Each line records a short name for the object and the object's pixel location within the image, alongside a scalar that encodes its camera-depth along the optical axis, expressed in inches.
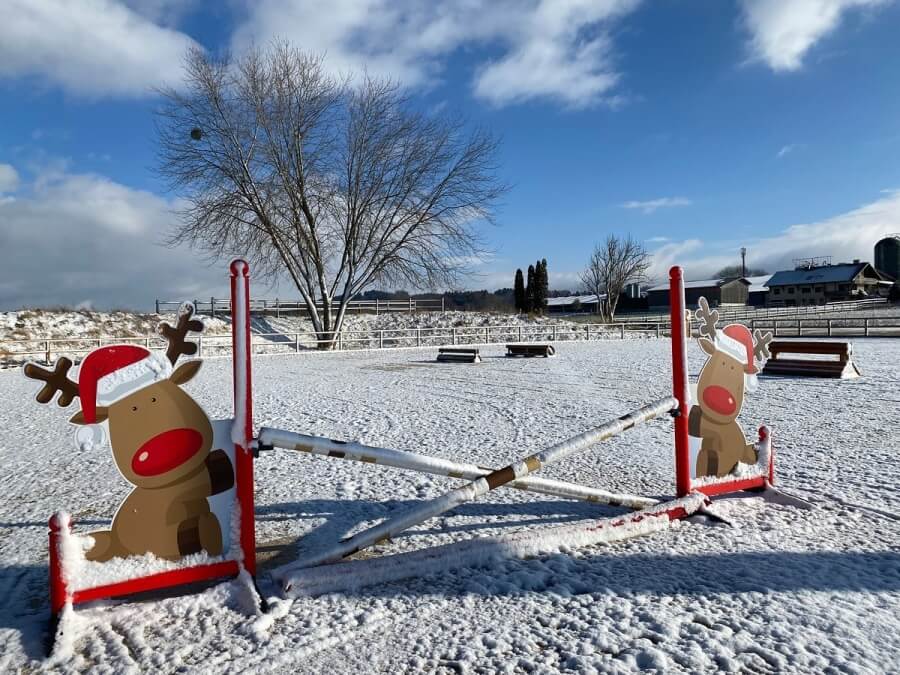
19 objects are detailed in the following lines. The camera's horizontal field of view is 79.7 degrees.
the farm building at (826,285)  2416.3
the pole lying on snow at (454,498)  117.1
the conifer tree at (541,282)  2311.8
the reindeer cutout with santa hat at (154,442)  104.0
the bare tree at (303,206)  946.7
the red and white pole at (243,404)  110.0
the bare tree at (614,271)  2091.5
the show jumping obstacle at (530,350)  729.6
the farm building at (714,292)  2472.9
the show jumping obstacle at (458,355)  680.4
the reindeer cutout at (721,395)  157.2
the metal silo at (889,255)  2914.9
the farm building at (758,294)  2734.3
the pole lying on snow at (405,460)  112.8
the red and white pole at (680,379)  147.6
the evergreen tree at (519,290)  2367.1
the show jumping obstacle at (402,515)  108.6
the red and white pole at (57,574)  97.0
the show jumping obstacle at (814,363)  425.7
